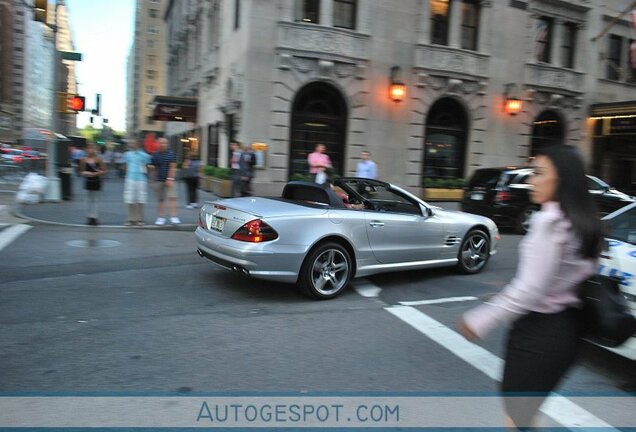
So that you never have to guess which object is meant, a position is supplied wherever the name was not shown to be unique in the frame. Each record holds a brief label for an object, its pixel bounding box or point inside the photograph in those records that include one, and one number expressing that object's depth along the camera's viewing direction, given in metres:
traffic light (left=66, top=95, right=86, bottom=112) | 13.93
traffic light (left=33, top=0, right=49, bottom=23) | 11.12
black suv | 12.30
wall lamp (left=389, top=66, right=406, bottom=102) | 18.43
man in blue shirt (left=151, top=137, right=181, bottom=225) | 11.09
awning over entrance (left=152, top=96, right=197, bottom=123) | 26.39
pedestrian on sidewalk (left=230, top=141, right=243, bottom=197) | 14.12
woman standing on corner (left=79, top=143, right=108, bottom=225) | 10.70
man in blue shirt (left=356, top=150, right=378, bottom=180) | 14.37
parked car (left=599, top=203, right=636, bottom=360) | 3.87
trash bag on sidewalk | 13.47
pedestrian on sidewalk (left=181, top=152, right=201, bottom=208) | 13.81
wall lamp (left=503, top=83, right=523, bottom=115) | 20.95
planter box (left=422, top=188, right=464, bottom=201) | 19.61
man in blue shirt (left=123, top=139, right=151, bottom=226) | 10.78
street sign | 13.59
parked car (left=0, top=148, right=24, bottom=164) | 22.98
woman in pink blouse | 2.29
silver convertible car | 5.86
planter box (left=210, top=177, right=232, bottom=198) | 17.38
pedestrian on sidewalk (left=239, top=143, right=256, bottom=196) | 14.00
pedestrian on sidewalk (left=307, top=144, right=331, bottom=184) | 13.38
